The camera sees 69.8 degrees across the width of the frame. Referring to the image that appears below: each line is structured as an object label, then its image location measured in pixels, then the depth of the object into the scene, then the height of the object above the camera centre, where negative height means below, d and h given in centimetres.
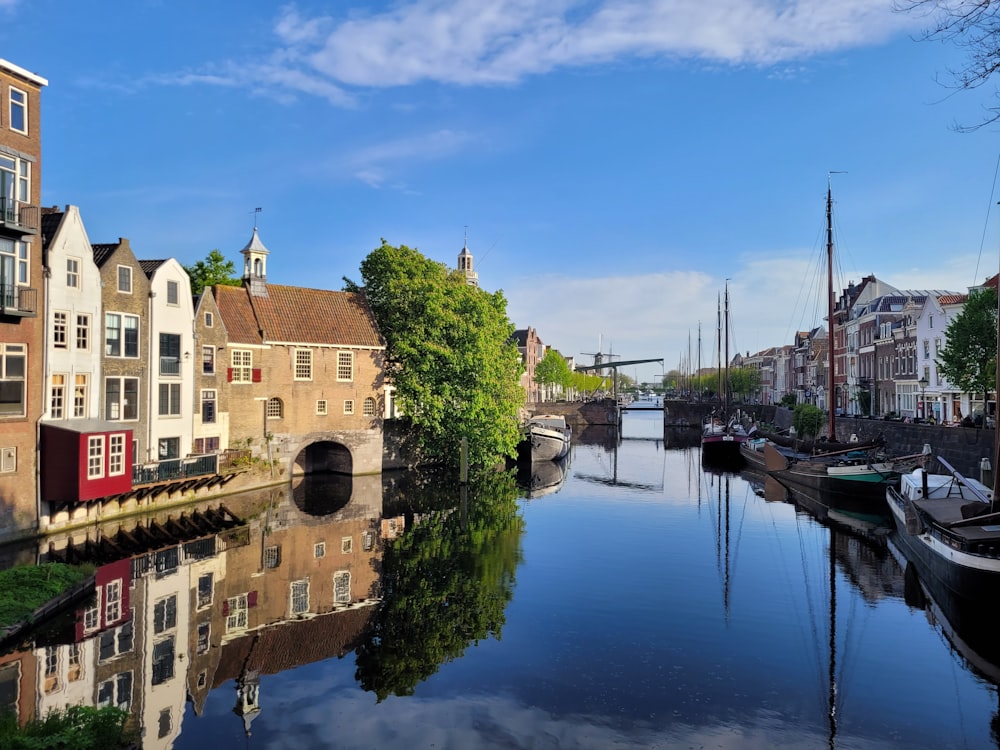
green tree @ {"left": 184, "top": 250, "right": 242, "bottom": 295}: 5529 +947
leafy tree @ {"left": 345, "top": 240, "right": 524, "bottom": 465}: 5006 +254
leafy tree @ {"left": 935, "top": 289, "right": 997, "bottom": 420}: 4625 +315
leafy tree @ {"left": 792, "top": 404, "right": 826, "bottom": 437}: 7162 -274
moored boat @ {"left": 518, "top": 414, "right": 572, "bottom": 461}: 6606 -474
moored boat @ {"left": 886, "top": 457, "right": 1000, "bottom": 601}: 2044 -442
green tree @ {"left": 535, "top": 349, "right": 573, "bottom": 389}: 14500 +463
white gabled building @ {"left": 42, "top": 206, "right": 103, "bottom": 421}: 3038 +318
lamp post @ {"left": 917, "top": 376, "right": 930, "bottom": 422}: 6263 -41
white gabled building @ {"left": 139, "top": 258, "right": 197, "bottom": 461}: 3662 +174
